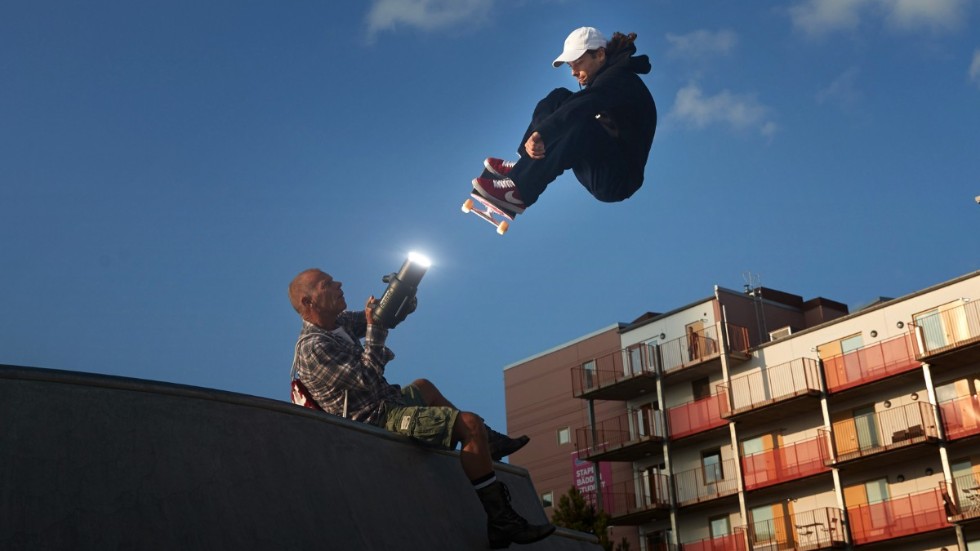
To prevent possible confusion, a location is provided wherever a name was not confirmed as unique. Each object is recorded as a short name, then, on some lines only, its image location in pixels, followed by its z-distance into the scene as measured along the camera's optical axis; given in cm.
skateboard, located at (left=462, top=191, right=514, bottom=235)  1189
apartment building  3431
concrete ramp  559
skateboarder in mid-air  1214
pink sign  4400
